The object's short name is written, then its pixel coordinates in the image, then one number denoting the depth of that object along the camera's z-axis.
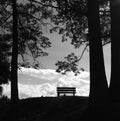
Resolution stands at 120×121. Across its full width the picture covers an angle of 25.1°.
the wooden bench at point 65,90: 24.54
